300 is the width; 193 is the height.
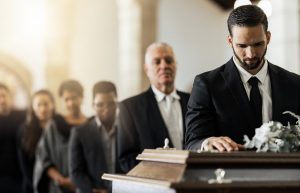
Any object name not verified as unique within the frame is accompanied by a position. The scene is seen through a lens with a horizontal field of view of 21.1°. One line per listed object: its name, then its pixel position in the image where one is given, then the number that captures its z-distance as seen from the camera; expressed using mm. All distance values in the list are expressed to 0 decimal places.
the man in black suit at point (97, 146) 6824
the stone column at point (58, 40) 14906
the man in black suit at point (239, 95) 3625
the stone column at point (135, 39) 14250
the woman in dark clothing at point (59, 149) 8023
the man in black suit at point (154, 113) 5898
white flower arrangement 3369
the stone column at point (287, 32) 11352
